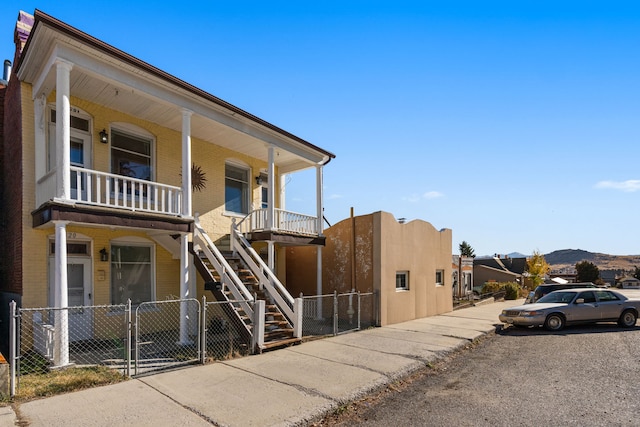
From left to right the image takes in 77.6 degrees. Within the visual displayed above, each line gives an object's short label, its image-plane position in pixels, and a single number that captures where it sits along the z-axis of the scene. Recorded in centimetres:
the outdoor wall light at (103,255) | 1044
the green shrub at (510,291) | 2730
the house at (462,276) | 3006
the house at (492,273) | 3859
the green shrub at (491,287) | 2955
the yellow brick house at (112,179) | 813
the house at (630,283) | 4208
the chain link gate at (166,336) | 814
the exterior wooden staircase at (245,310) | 938
